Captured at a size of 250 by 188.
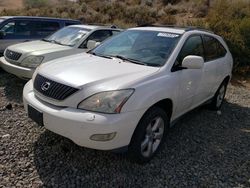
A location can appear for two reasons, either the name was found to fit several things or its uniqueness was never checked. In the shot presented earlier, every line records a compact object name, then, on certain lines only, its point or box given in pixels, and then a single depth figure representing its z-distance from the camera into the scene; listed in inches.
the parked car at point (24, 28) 198.5
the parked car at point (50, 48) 153.8
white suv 79.1
